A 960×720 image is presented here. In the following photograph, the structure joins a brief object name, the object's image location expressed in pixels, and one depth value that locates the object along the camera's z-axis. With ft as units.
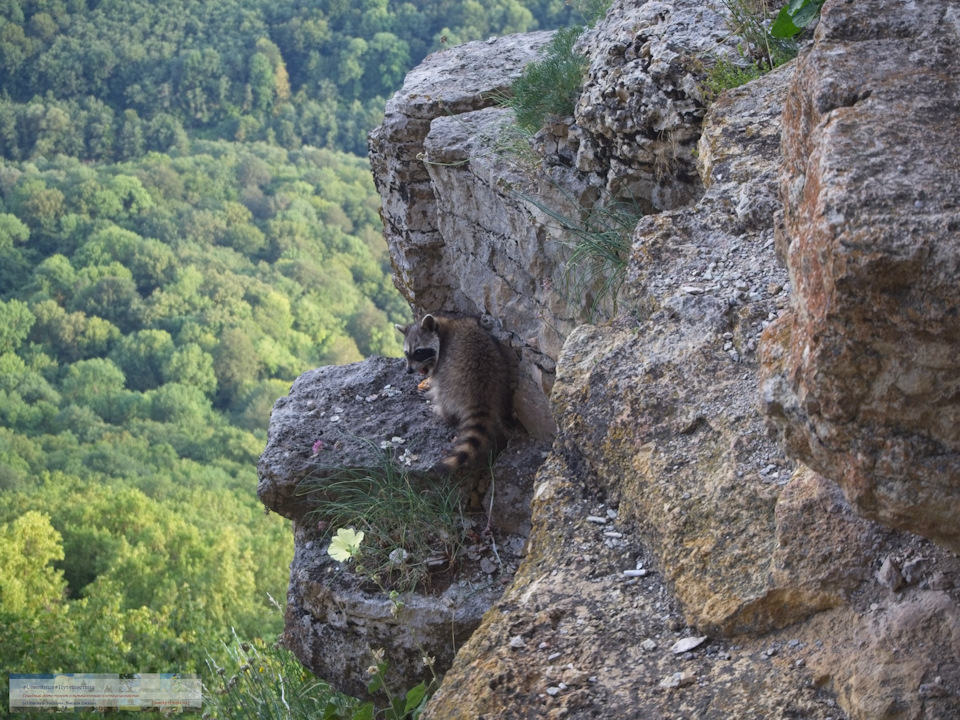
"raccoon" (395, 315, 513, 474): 17.67
